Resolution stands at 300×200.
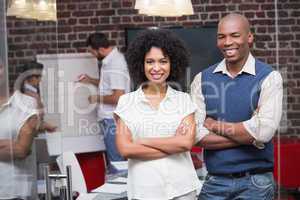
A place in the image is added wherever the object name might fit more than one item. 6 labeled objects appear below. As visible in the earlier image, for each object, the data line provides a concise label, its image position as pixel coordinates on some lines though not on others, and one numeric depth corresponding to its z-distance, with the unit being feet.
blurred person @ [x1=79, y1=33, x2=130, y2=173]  18.80
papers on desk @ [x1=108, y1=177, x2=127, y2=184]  13.10
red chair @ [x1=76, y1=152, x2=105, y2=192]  18.52
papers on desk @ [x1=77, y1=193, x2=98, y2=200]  12.33
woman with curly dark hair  9.09
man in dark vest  10.14
